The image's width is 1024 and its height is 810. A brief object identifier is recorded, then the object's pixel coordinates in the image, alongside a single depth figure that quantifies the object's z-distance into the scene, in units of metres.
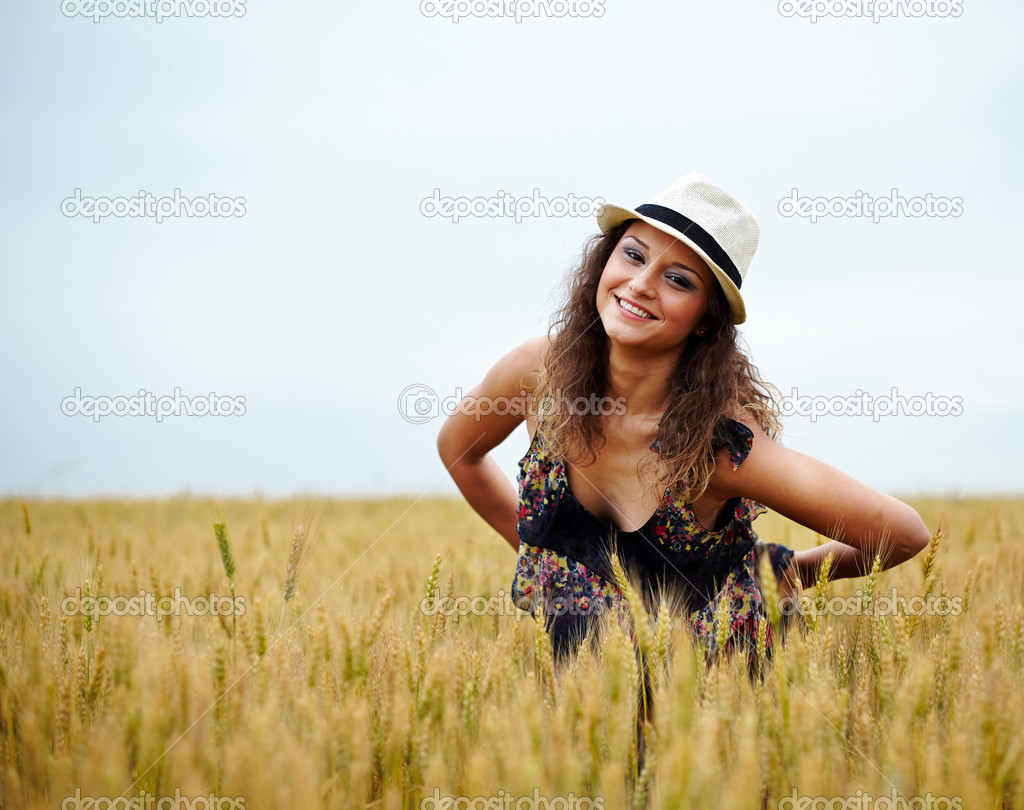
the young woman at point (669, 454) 2.39
